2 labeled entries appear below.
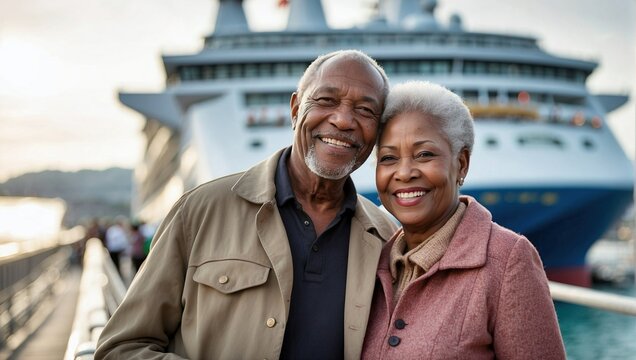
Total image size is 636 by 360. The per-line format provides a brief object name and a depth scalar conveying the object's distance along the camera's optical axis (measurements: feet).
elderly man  9.00
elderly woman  7.97
